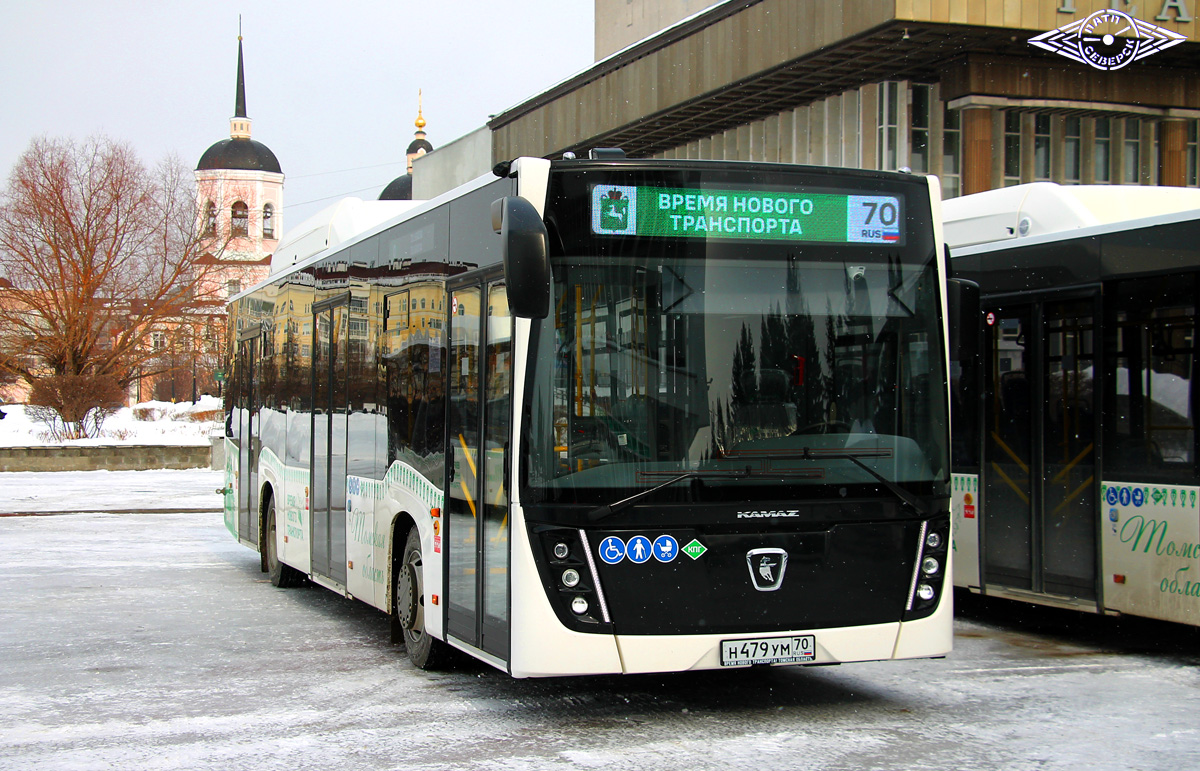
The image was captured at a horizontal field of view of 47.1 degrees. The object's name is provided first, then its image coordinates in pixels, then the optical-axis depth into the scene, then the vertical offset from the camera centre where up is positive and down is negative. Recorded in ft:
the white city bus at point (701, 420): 22.24 -0.31
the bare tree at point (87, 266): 142.51 +14.59
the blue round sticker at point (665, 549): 22.34 -2.38
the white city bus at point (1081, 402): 29.30 -0.01
